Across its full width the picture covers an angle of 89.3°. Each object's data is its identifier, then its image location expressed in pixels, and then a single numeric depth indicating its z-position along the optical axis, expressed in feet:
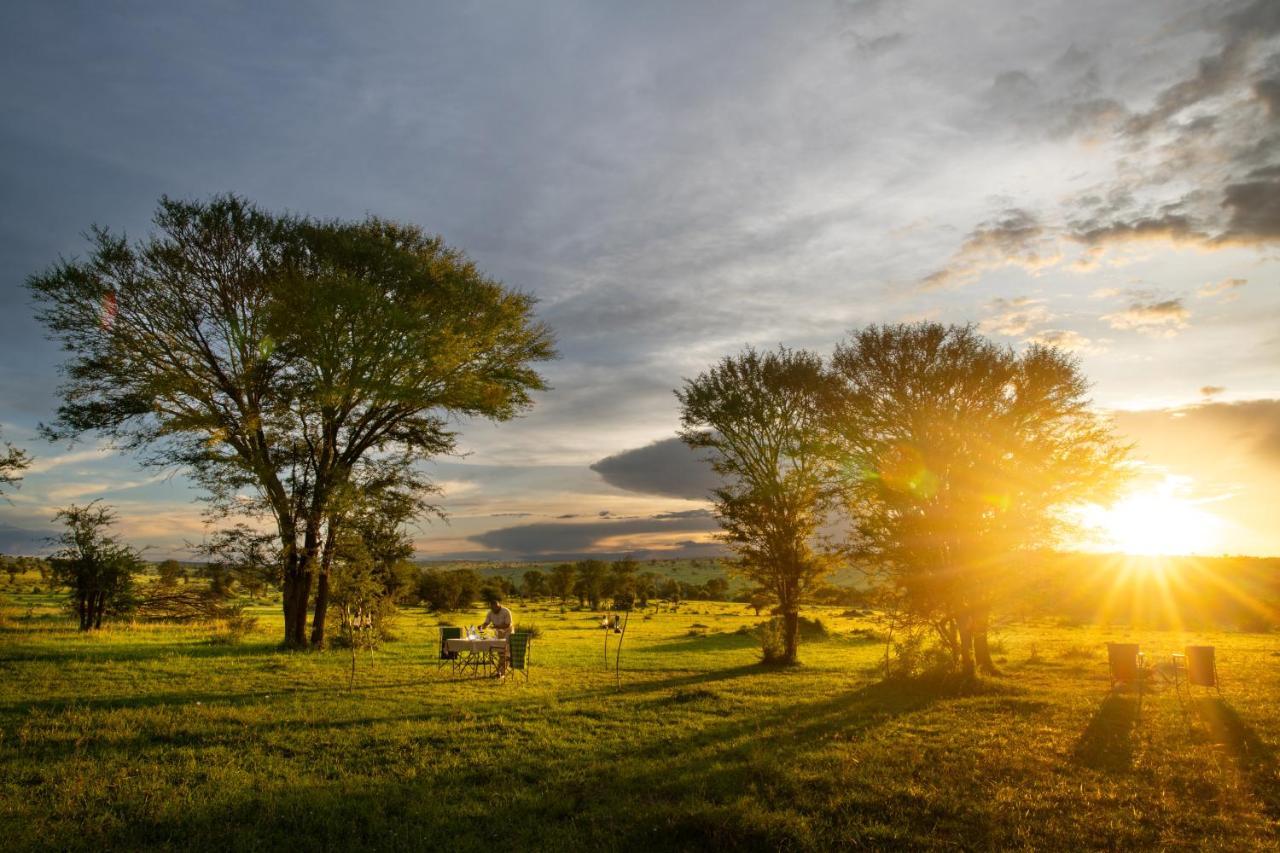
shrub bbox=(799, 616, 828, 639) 134.92
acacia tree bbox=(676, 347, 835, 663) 83.97
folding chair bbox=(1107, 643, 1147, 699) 53.21
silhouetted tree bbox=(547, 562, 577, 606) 276.41
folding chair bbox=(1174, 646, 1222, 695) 49.39
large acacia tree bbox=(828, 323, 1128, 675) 62.69
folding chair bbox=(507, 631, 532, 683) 64.23
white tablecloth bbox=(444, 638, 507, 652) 61.21
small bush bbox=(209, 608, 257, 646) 86.76
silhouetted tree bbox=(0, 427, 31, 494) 75.46
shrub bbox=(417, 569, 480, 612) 212.84
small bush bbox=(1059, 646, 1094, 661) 86.99
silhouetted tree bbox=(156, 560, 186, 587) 124.36
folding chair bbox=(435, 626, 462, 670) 62.07
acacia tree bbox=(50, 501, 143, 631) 92.58
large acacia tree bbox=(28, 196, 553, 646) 75.25
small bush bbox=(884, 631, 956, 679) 63.21
